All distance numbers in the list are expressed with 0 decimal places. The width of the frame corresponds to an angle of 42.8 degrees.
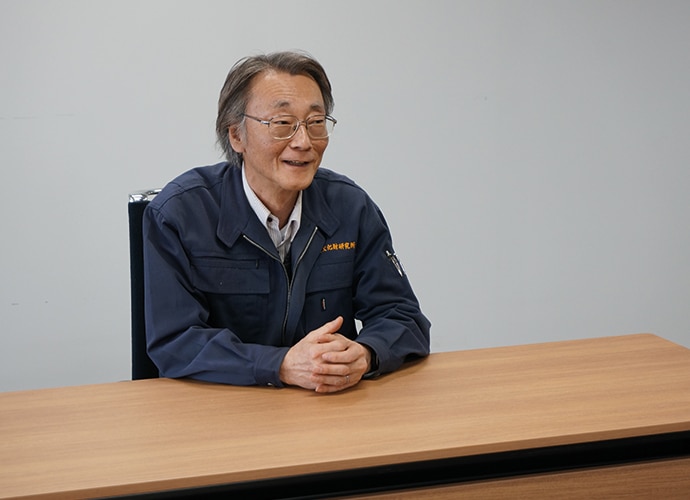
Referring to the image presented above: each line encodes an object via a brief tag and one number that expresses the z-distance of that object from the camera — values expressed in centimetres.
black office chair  213
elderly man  201
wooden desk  150
